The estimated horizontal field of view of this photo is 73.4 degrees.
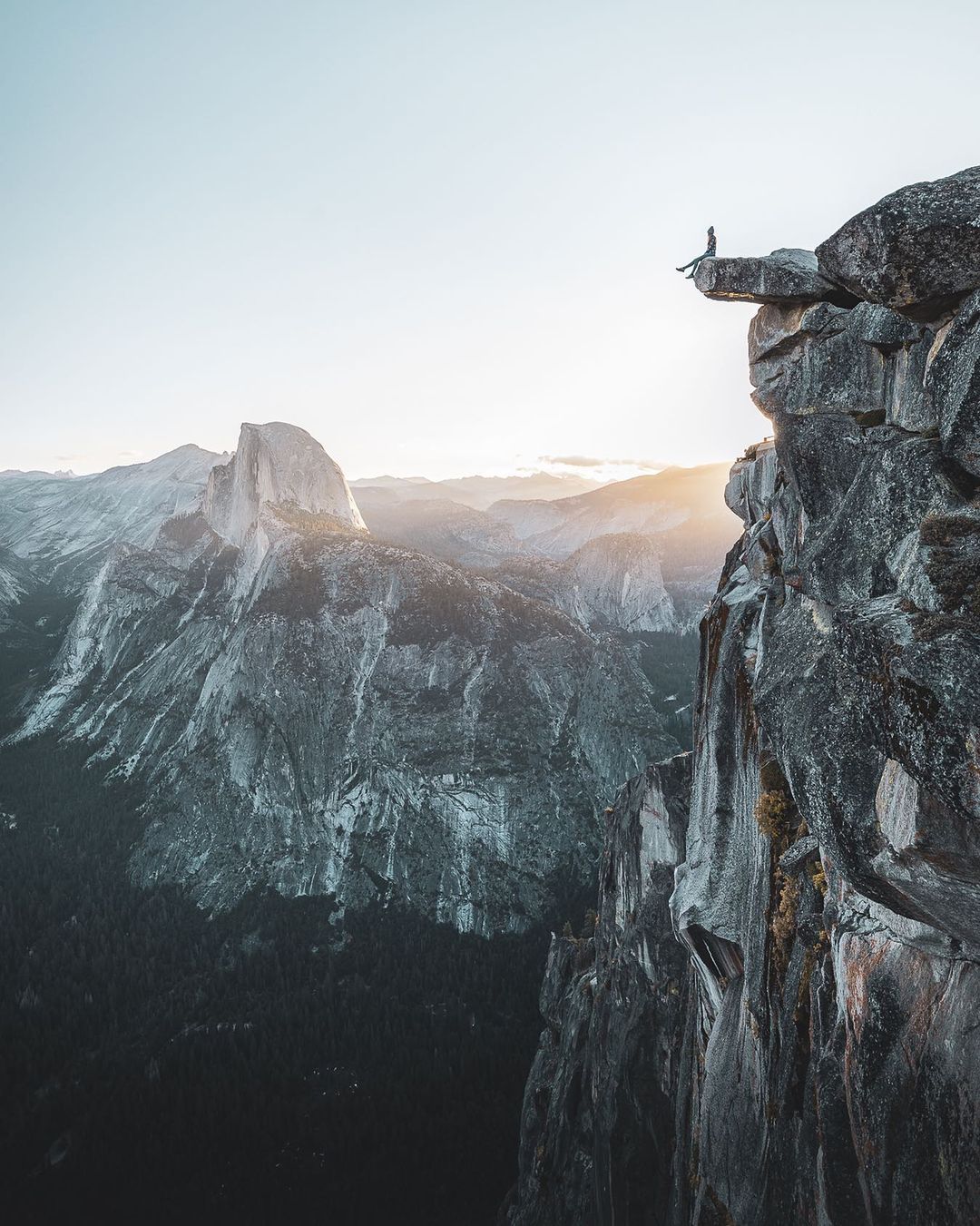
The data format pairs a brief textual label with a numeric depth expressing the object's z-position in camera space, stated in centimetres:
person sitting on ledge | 1811
